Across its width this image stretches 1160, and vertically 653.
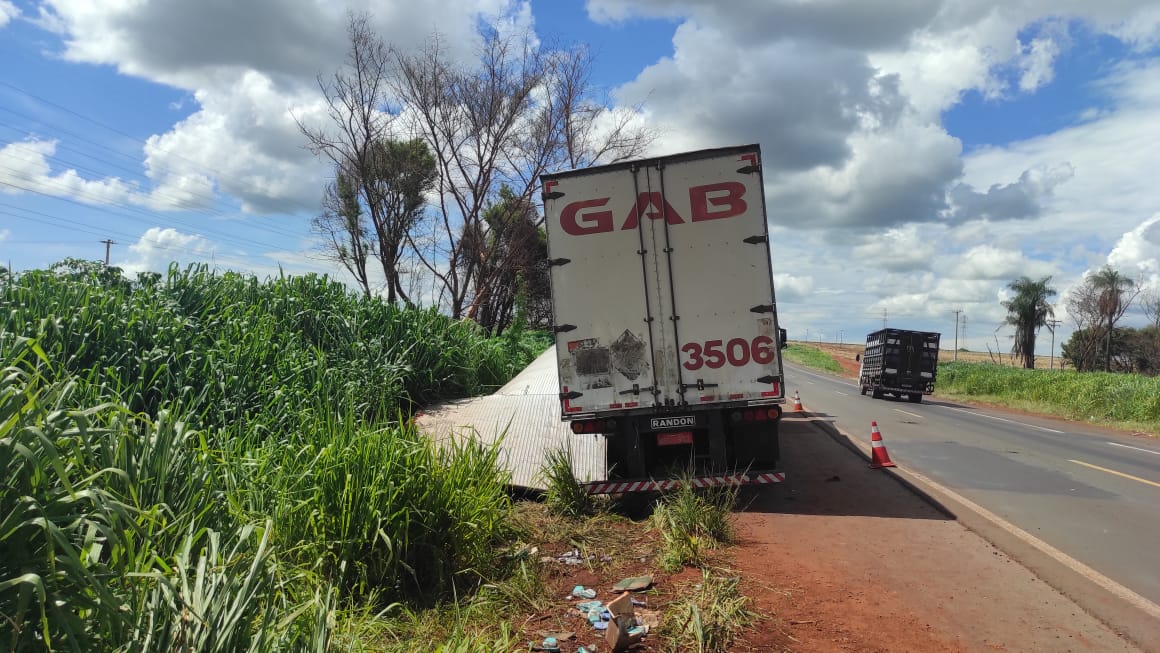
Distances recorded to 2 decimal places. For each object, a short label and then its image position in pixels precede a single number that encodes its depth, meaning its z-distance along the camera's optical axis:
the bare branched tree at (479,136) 23.67
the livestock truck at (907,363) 29.78
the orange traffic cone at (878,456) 10.54
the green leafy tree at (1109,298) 51.62
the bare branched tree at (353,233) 25.09
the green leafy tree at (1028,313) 58.66
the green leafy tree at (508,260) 25.38
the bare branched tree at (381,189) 23.11
